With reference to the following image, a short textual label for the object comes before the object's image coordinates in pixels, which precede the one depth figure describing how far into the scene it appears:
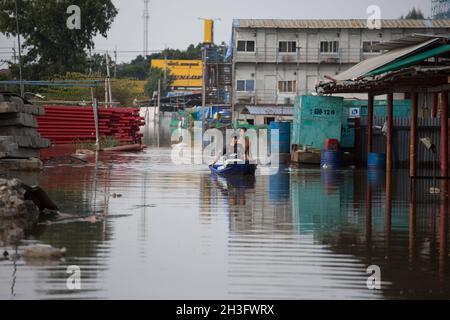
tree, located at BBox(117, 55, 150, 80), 160.62
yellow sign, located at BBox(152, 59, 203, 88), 142.00
